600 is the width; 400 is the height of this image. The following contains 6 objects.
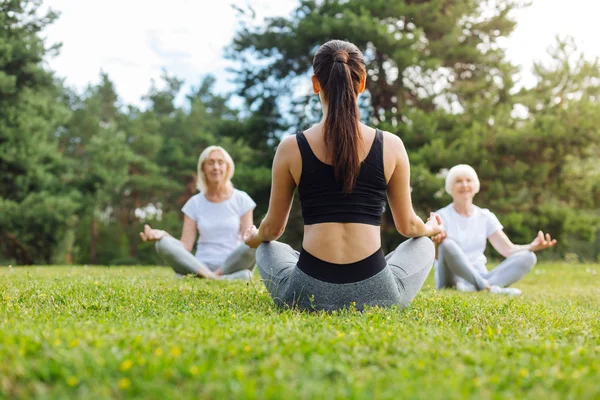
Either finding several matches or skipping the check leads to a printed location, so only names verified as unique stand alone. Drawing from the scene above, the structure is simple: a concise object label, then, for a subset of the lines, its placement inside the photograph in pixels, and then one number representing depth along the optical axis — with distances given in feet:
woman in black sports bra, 12.11
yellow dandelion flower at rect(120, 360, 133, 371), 7.61
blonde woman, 25.27
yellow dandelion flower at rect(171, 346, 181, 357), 8.20
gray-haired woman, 23.17
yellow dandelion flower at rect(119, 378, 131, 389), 7.11
